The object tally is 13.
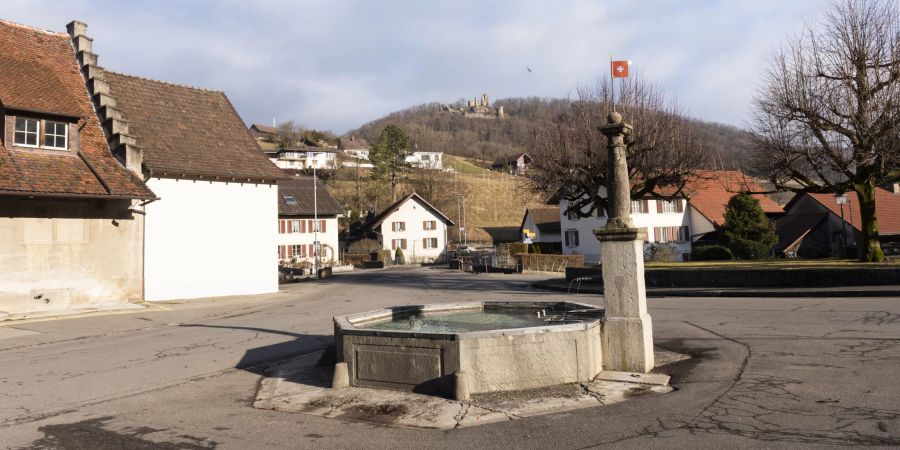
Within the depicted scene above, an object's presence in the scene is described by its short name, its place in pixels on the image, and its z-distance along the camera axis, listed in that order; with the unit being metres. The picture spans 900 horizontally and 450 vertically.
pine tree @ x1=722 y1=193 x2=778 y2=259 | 36.91
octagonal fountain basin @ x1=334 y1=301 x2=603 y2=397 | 7.75
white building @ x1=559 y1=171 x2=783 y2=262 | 50.59
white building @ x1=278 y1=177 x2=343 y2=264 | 59.66
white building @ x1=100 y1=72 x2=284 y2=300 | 23.17
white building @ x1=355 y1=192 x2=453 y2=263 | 68.44
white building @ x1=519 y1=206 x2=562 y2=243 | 65.81
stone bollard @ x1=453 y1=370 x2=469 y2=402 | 7.52
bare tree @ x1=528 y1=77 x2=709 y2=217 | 28.00
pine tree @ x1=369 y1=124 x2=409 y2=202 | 84.00
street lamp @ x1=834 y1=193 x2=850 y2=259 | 27.03
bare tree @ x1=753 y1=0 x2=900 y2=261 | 21.25
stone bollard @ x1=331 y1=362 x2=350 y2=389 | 8.43
